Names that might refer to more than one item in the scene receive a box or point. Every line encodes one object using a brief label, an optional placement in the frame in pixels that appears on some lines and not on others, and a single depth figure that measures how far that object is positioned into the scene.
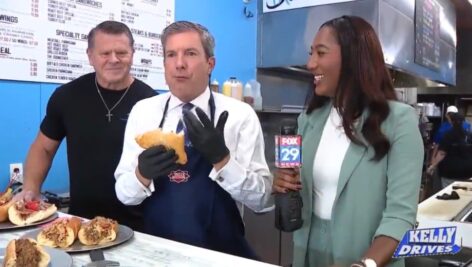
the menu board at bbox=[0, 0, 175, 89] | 2.23
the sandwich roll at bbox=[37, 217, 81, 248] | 1.16
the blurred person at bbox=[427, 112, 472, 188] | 5.45
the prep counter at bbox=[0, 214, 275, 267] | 1.06
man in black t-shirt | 1.87
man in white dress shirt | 1.30
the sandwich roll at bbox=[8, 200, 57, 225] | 1.35
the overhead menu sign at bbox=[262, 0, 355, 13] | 3.83
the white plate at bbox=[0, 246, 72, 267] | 1.00
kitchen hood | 3.75
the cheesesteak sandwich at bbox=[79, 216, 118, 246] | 1.18
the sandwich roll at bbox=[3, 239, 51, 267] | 0.96
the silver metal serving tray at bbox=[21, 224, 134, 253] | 1.13
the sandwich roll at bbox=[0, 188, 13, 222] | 1.35
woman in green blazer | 1.17
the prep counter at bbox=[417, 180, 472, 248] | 1.98
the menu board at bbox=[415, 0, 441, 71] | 4.78
